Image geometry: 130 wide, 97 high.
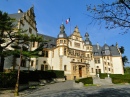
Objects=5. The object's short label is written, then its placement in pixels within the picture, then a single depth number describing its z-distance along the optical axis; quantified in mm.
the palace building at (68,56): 23871
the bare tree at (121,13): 4586
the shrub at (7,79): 13886
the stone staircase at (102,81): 18047
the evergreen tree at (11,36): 12901
